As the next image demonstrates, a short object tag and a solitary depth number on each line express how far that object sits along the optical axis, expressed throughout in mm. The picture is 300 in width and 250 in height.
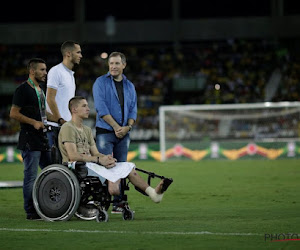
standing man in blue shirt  18168
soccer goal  46613
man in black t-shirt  17079
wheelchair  15773
